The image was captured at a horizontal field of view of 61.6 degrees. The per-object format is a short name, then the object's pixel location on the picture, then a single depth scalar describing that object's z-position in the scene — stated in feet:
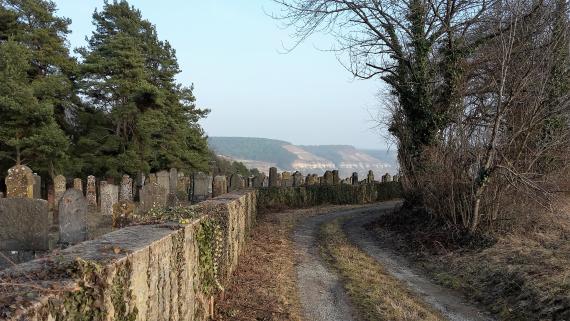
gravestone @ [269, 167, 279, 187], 79.38
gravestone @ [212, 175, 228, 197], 51.08
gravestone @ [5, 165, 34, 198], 35.99
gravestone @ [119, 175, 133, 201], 66.61
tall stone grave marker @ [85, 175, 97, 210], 68.59
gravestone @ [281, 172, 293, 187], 82.01
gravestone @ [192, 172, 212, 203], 55.72
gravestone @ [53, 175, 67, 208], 57.57
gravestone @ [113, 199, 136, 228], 27.48
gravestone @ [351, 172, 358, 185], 93.15
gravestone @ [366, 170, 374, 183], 97.81
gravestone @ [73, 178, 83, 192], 65.92
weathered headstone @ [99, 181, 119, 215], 59.72
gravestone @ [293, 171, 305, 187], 82.66
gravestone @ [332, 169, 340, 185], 89.32
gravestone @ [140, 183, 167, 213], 31.09
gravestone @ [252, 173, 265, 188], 78.95
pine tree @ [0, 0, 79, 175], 74.42
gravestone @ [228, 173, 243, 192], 70.34
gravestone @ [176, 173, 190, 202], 63.52
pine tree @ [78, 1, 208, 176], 88.94
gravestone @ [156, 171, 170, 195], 64.28
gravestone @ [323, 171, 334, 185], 87.36
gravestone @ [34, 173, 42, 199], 46.14
